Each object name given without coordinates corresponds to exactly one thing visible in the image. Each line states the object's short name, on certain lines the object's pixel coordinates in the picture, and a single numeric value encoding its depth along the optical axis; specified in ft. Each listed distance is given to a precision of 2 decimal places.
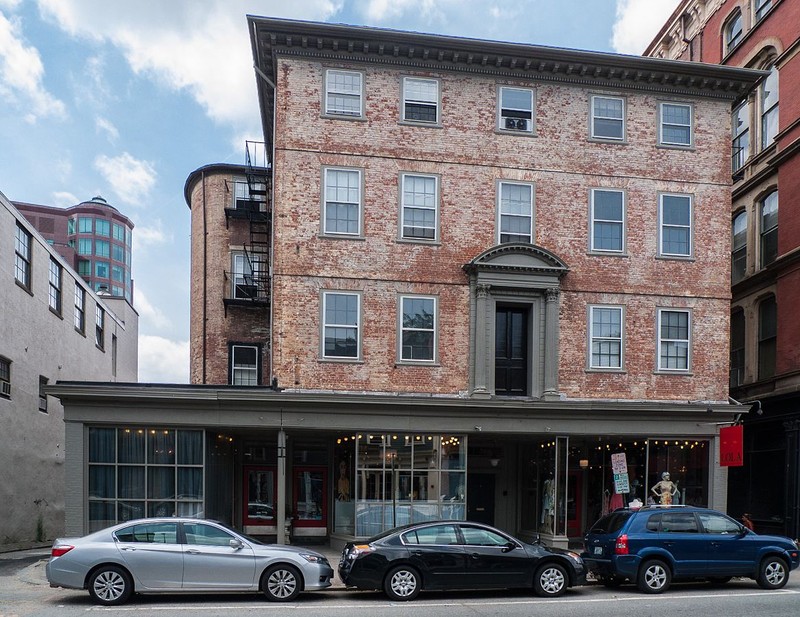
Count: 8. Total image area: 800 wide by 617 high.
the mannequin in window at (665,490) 64.34
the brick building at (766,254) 75.66
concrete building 75.51
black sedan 42.01
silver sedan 39.37
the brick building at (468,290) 60.34
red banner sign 61.41
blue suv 45.16
